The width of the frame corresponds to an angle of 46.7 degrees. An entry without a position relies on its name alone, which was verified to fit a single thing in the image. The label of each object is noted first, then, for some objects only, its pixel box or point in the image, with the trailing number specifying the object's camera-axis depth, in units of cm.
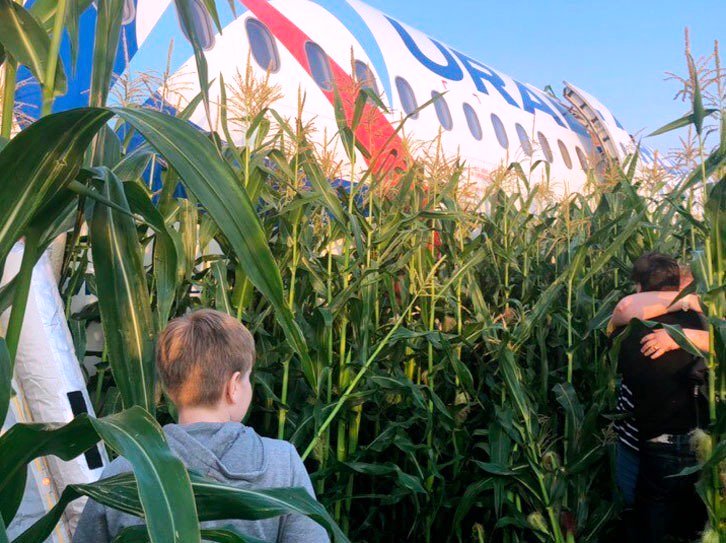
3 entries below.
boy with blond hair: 169
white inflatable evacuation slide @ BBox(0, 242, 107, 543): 229
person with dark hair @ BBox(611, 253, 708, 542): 381
